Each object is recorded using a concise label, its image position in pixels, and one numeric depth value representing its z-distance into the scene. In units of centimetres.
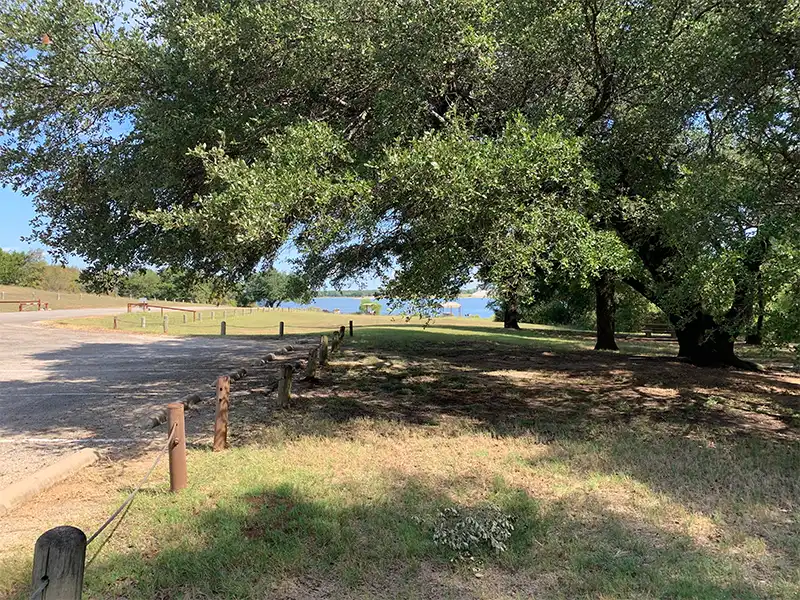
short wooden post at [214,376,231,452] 599
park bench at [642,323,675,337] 3144
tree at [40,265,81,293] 7100
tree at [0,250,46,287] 6856
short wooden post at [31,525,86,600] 210
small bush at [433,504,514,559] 362
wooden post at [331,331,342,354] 1696
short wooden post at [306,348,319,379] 1102
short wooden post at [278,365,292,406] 807
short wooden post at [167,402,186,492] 462
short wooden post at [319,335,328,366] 1284
